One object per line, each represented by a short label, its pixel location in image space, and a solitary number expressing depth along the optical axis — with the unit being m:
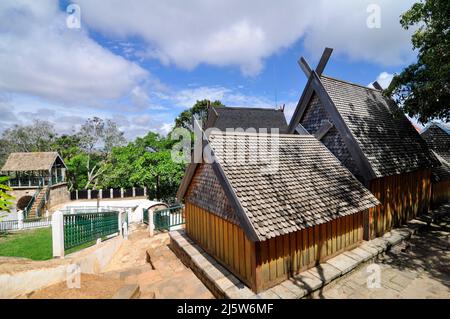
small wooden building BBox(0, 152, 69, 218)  26.16
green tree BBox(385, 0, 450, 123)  8.26
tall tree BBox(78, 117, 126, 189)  35.41
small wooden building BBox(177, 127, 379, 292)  5.46
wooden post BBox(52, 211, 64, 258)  7.69
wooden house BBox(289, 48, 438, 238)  8.47
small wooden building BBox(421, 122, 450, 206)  12.04
